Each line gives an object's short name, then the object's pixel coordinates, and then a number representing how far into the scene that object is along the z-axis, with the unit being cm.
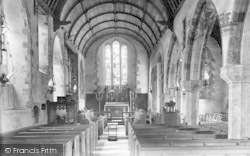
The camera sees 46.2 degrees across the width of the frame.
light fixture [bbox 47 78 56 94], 1422
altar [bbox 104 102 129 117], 2291
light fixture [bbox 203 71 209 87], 1953
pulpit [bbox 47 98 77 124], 1366
